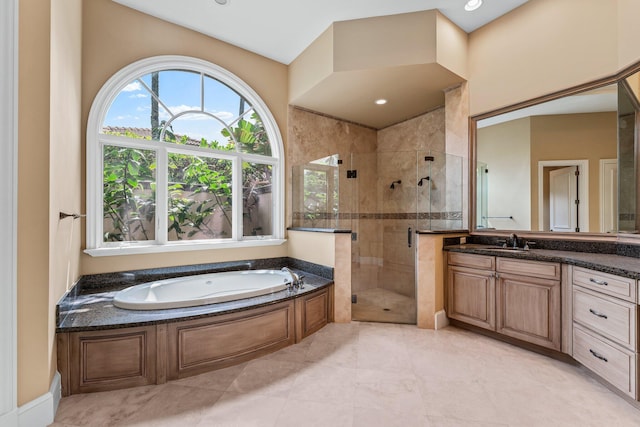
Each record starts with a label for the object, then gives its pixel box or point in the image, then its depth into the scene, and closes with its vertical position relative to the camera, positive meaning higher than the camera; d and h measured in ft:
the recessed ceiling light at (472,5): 8.36 +6.47
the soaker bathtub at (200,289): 6.69 -2.21
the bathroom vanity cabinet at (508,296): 7.13 -2.38
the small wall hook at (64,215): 5.78 +0.01
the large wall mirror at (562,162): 7.28 +1.59
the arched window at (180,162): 8.53 +1.91
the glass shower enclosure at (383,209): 10.58 +0.24
